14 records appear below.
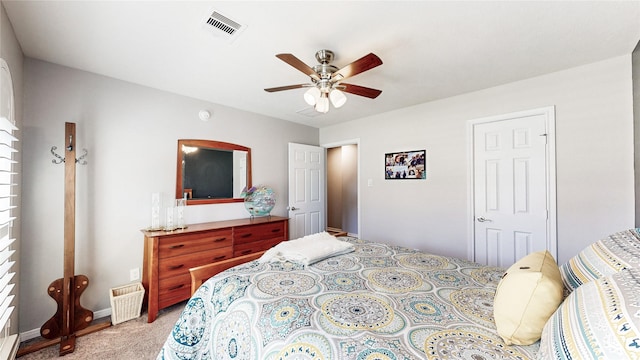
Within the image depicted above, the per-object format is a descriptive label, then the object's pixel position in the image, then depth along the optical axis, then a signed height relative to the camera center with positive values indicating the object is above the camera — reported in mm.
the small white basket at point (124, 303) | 2227 -1130
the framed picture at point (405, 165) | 3289 +237
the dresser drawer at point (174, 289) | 2365 -1067
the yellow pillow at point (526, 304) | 881 -458
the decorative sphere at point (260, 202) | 3395 -278
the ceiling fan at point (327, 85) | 1797 +778
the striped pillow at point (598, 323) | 555 -365
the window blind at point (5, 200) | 1278 -110
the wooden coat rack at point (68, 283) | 2023 -855
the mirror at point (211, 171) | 2951 +141
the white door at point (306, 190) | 3994 -132
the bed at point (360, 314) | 841 -590
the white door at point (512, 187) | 2434 -57
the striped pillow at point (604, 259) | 935 -322
